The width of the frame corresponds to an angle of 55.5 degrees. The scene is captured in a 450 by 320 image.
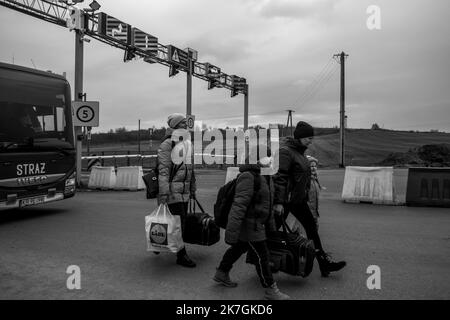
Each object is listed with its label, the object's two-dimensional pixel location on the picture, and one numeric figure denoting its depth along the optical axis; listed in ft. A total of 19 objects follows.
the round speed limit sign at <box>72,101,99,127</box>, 46.03
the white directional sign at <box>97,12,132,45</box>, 51.93
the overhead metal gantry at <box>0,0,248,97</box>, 47.78
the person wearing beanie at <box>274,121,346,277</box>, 15.82
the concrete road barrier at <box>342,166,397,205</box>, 35.68
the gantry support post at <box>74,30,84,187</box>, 49.39
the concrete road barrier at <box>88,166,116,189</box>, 48.67
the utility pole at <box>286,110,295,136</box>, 153.69
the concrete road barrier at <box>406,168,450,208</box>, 34.04
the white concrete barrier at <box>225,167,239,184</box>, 43.37
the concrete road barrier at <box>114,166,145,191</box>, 47.88
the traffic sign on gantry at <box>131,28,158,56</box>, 61.02
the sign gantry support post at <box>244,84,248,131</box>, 109.23
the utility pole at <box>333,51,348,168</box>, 107.14
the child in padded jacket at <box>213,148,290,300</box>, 13.71
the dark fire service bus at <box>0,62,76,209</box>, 27.68
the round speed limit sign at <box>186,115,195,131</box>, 65.84
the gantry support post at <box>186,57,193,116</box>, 77.15
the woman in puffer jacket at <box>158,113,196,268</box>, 17.11
